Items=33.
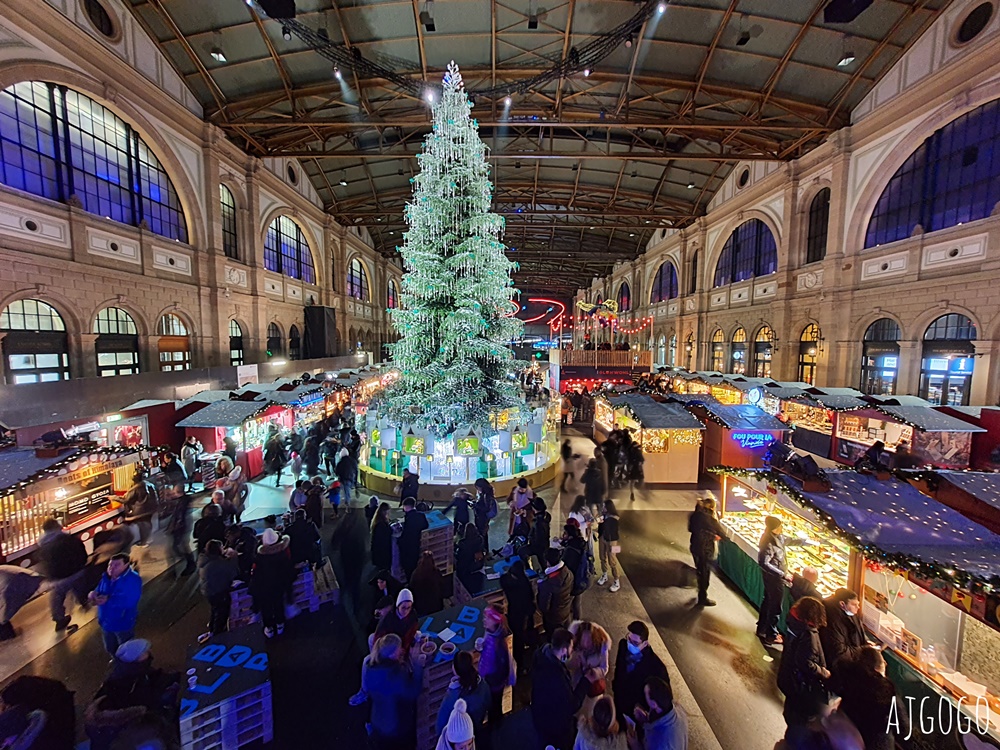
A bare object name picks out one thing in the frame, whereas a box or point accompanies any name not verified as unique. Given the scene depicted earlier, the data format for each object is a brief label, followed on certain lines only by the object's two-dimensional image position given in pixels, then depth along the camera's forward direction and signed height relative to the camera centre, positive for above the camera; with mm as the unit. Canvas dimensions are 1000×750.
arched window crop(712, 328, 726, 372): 25889 -496
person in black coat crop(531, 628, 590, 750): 2889 -2526
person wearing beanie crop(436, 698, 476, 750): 2410 -2279
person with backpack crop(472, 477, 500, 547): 6488 -2689
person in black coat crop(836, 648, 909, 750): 2902 -2533
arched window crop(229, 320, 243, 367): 18438 -106
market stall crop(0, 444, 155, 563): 5871 -2438
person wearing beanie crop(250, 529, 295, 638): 4691 -2708
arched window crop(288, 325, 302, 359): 23359 -67
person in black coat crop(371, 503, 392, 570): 5543 -2689
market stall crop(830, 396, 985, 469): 10641 -2530
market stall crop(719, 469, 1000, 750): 3416 -2279
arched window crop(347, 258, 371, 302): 32219 +5003
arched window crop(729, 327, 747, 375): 23797 -595
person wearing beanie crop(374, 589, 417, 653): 3492 -2392
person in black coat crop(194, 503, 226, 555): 5578 -2501
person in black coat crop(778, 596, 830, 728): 3348 -2723
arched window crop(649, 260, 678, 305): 32812 +4851
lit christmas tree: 9836 +1506
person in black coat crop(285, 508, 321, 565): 5320 -2564
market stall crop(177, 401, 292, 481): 10688 -2332
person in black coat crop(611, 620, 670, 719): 3150 -2497
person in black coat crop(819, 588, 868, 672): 3615 -2520
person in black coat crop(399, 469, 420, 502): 7748 -2701
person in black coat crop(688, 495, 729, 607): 5664 -2716
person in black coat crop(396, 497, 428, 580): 5703 -2748
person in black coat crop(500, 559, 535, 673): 4277 -2743
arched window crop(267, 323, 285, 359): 21609 +40
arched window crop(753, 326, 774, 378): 21998 -471
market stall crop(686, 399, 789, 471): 11039 -2499
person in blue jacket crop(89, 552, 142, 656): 4098 -2551
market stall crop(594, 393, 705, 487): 10516 -2662
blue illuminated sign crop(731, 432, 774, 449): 11242 -2615
